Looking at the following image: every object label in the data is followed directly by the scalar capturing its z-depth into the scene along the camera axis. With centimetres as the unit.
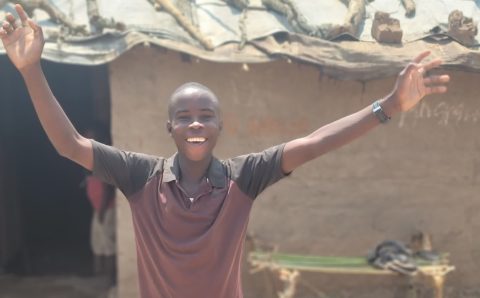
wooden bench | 382
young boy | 171
